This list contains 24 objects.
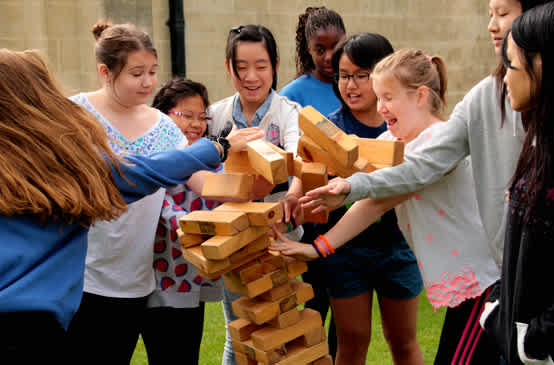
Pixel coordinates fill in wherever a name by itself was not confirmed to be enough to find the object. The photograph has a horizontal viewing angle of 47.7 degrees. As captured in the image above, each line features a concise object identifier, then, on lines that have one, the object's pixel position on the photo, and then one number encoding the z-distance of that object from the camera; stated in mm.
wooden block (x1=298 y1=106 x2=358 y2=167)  2521
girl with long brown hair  1975
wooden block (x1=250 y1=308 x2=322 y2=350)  2711
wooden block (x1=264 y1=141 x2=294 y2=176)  2652
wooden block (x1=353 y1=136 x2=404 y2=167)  2621
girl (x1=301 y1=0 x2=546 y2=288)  2412
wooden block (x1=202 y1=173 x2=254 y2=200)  2625
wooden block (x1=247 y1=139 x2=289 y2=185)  2428
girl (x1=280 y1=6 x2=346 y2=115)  4191
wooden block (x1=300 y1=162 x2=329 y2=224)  2660
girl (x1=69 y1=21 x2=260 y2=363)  3025
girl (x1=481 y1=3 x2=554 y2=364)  1850
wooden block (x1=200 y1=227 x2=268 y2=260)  2416
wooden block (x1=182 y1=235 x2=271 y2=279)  2531
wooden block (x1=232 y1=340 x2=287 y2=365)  2709
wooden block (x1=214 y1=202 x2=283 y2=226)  2516
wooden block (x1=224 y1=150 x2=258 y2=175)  2723
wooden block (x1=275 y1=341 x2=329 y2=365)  2771
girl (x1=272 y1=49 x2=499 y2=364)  2619
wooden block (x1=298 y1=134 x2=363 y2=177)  2627
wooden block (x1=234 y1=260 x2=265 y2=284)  2666
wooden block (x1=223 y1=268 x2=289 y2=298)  2666
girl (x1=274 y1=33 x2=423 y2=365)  3221
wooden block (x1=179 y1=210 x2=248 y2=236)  2461
